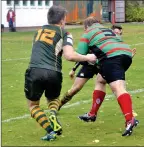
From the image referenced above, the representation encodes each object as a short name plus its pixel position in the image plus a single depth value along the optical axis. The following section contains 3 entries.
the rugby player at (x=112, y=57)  15.11
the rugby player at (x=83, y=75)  17.85
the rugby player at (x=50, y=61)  14.21
